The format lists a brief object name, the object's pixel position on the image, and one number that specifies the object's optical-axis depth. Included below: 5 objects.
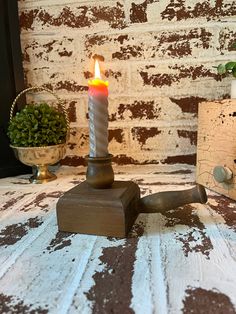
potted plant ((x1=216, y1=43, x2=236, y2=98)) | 0.66
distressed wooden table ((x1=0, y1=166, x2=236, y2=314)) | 0.29
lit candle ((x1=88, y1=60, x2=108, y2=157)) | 0.46
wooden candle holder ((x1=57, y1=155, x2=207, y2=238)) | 0.44
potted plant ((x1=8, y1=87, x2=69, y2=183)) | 0.73
